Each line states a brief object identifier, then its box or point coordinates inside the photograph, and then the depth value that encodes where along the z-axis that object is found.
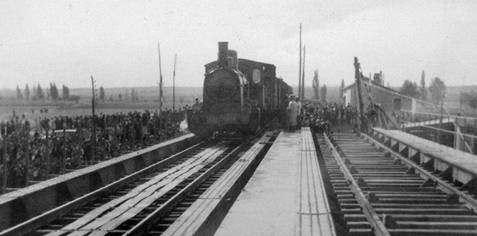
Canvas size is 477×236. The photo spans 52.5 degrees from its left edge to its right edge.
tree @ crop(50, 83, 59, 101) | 107.44
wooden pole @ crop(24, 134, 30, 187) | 9.85
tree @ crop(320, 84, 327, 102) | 109.25
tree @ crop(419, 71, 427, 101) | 75.81
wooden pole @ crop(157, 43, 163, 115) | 32.06
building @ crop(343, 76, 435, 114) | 40.02
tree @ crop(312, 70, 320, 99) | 92.35
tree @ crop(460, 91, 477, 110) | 50.79
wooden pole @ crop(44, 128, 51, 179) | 10.28
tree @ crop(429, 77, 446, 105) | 79.44
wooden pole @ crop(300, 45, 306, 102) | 43.89
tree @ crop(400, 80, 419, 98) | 67.56
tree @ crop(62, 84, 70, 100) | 107.09
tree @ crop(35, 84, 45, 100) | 119.99
